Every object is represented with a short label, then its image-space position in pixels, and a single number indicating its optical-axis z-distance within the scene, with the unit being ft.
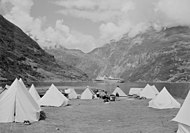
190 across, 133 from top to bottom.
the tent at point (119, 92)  251.76
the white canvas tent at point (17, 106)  88.33
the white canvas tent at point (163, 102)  141.79
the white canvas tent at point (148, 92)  225.15
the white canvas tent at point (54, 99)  146.10
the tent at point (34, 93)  163.12
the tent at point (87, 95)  216.33
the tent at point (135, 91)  268.13
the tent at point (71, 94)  219.86
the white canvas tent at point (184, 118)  66.56
